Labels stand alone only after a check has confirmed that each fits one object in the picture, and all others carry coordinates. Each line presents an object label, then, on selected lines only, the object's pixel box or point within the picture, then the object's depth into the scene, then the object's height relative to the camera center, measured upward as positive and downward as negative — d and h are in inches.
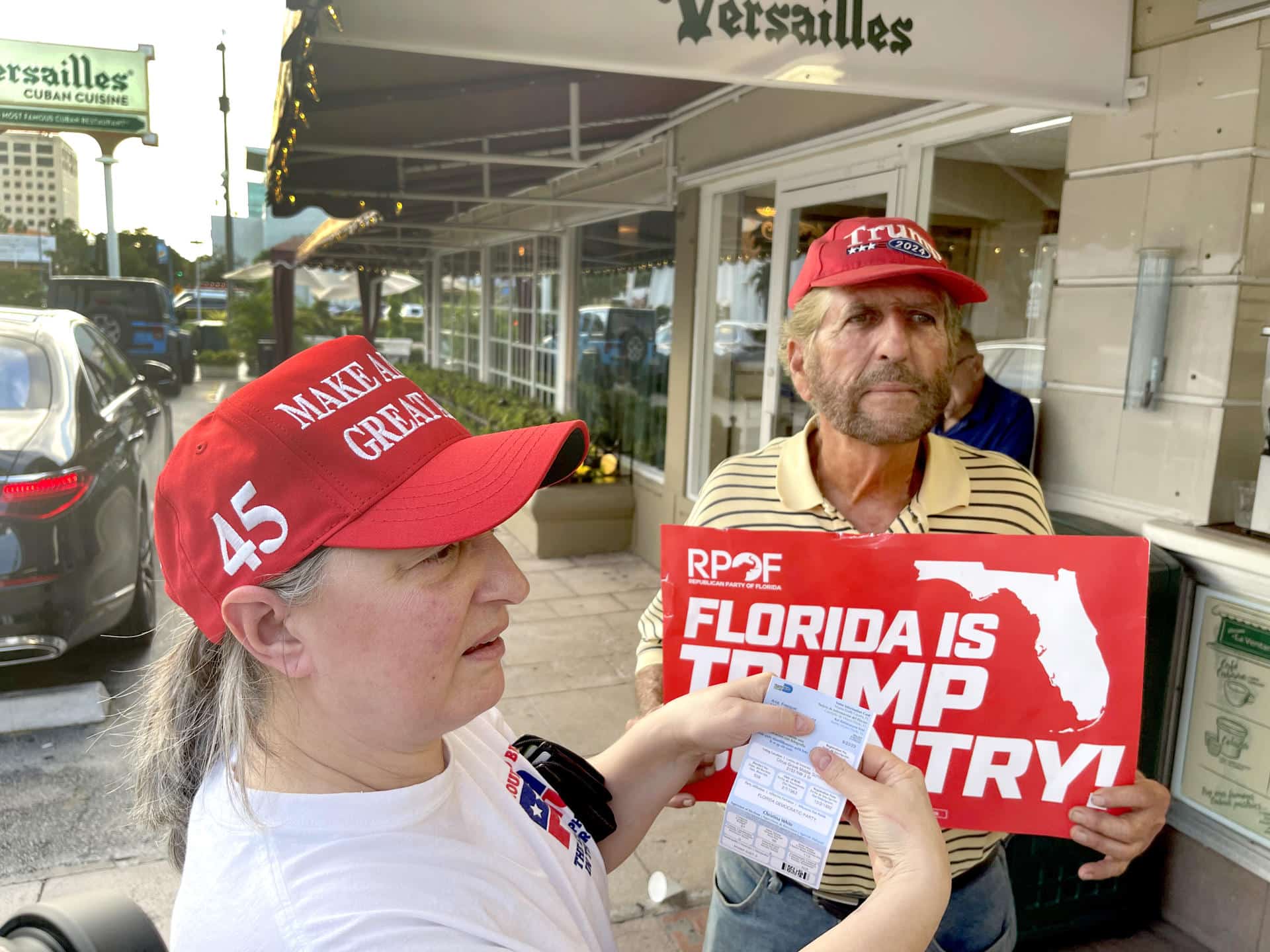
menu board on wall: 101.9 -43.2
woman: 33.4 -15.9
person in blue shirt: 127.4 -9.5
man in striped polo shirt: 59.7 -9.4
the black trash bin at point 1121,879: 104.6 -62.5
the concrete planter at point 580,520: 279.1 -59.6
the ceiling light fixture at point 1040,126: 130.9 +34.9
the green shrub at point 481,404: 328.5 -31.2
